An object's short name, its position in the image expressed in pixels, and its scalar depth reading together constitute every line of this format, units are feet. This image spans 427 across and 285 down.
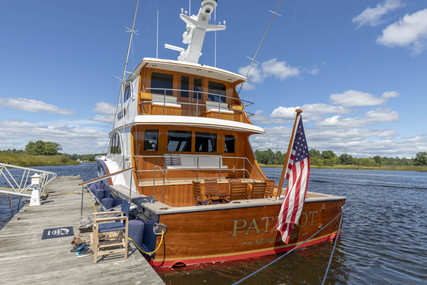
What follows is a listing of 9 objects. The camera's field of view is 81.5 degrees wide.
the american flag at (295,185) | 19.53
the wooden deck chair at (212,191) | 24.64
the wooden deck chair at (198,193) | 24.73
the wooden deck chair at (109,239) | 14.93
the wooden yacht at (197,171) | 18.63
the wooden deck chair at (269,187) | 27.14
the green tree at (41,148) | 312.29
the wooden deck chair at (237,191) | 23.35
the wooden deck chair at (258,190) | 24.29
